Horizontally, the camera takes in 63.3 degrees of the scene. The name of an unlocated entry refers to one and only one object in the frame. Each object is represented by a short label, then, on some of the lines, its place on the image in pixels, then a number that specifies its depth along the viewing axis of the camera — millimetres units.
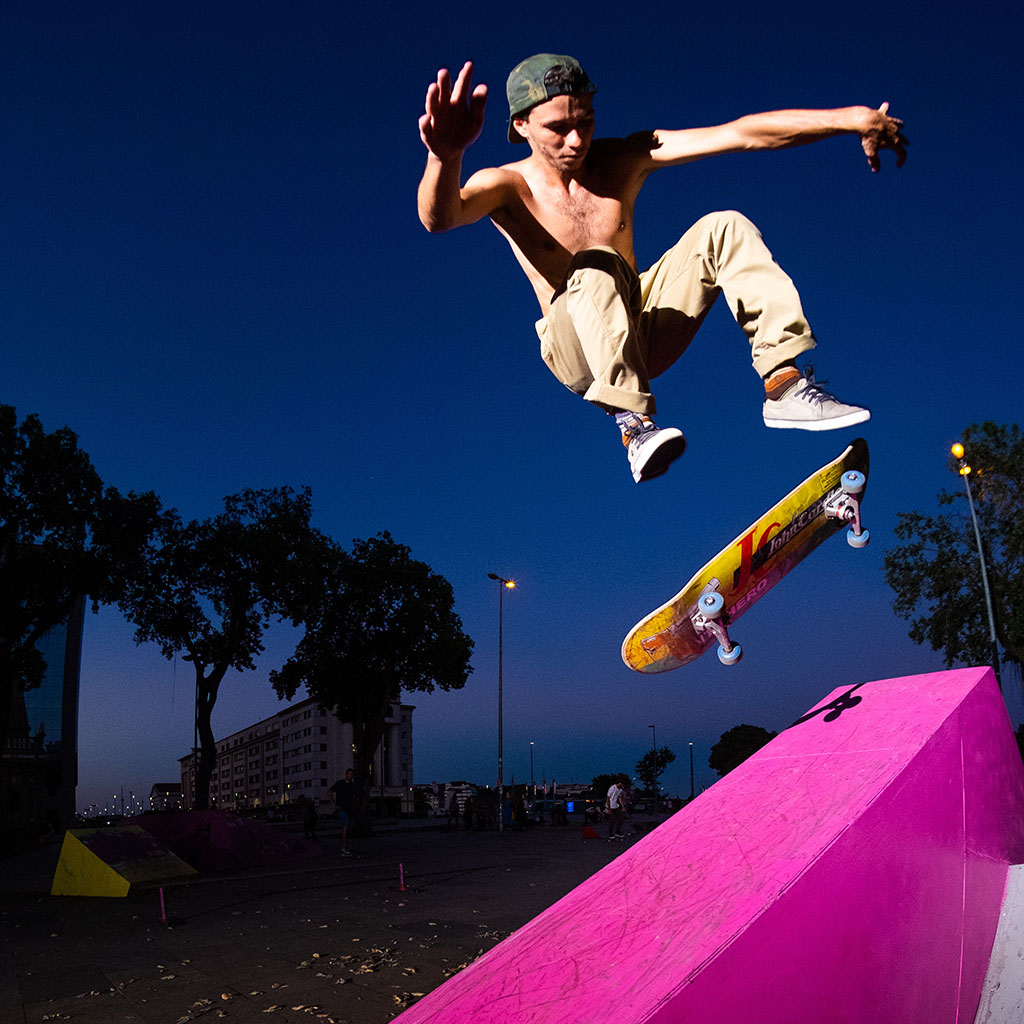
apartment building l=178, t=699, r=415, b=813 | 113750
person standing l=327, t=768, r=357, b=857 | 20219
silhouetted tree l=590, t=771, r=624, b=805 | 67025
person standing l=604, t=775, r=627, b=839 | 21922
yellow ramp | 13711
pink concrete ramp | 2646
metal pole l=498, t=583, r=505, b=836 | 30828
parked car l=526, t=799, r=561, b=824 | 41103
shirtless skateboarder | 3359
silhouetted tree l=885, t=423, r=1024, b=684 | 21984
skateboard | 3727
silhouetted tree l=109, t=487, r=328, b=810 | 24844
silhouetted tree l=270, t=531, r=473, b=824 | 29875
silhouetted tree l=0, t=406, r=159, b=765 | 20422
